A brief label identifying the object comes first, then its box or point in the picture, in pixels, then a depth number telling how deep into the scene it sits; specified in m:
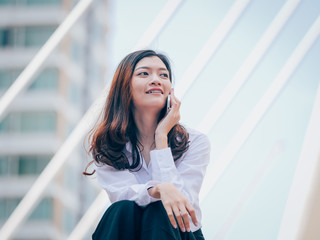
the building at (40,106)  17.31
